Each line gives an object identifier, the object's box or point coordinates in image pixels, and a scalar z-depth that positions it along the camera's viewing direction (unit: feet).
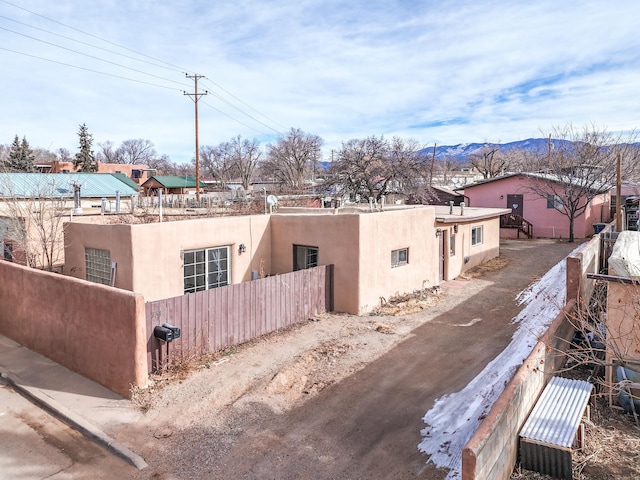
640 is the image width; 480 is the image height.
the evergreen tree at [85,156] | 177.58
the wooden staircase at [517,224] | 99.04
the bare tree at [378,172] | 103.50
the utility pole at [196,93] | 103.64
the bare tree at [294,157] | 178.70
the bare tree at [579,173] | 91.20
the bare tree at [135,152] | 320.70
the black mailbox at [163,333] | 28.35
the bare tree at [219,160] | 227.40
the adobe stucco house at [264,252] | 38.34
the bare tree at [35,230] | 48.93
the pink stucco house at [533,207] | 97.09
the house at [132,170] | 188.03
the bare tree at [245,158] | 219.41
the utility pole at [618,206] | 55.12
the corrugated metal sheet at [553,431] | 17.57
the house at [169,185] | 174.70
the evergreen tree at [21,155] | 162.27
